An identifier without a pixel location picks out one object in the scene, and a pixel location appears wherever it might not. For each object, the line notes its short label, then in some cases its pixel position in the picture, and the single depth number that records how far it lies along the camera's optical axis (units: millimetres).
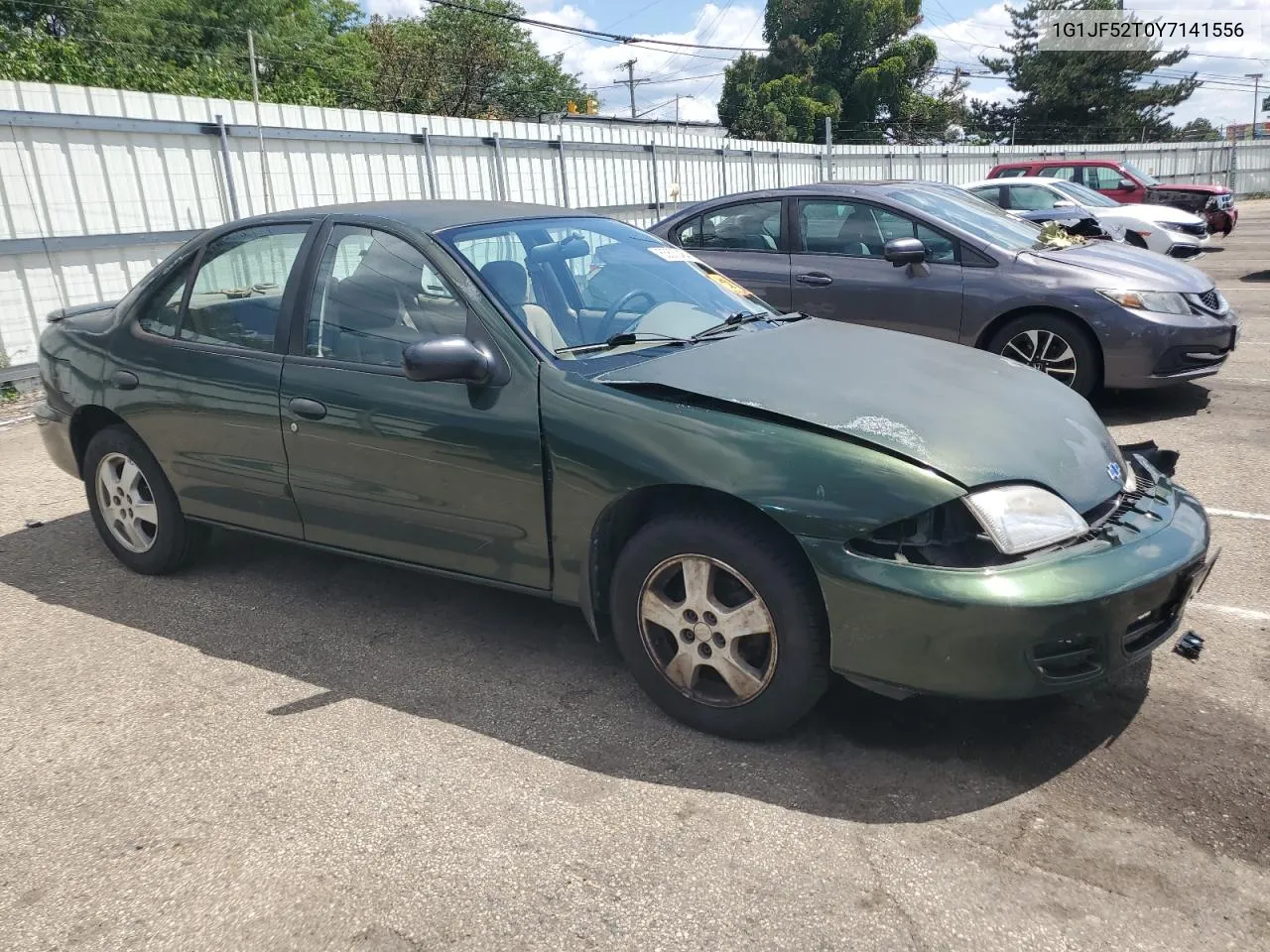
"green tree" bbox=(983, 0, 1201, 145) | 56625
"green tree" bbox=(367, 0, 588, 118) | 41375
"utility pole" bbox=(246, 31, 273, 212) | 10234
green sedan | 2773
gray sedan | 6629
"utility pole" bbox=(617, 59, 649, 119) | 69125
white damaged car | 13812
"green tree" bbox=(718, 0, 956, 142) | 53844
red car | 18250
